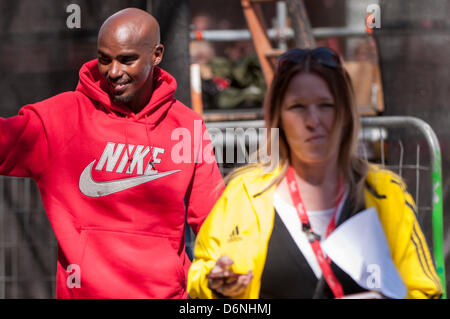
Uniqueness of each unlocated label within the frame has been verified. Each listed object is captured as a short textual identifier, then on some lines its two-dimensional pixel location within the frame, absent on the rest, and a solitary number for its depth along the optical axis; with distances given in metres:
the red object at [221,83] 6.23
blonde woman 3.58
